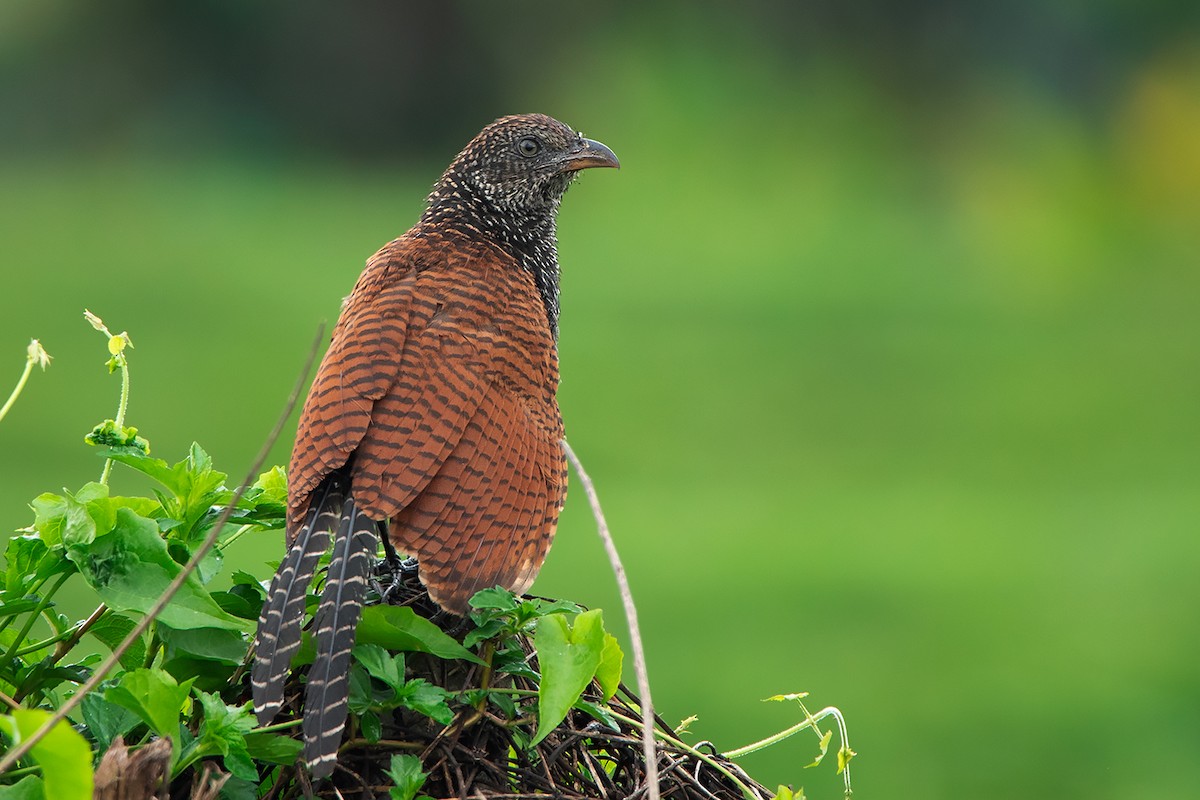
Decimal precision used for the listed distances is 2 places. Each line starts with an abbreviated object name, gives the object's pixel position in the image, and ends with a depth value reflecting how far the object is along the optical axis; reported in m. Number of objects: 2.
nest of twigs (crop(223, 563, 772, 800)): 9.99
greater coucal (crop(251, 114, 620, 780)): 10.00
